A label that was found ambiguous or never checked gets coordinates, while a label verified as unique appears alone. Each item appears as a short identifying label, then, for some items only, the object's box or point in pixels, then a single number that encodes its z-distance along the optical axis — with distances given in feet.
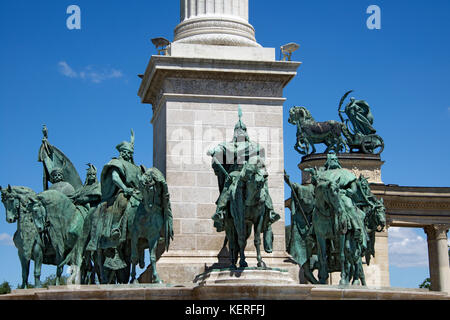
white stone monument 67.56
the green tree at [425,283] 244.18
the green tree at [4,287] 198.68
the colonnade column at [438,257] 165.99
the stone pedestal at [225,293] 52.49
